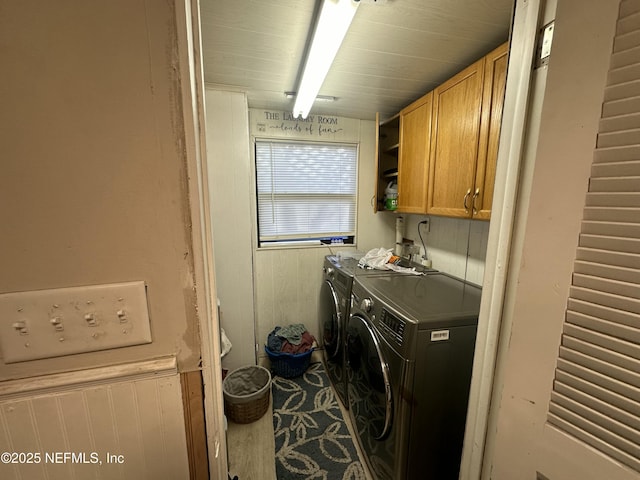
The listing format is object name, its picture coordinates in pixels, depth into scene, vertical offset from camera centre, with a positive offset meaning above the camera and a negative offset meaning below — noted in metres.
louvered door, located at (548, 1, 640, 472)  0.44 -0.15
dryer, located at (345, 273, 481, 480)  1.05 -0.77
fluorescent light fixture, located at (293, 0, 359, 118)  0.97 +0.73
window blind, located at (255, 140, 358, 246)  2.43 +0.11
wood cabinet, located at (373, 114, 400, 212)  2.27 +0.43
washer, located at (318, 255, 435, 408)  1.80 -0.82
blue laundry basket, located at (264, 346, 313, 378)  2.26 -1.45
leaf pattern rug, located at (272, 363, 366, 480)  1.52 -1.60
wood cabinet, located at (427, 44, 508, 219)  1.22 +0.35
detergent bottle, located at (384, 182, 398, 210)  2.22 +0.05
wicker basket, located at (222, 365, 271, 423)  1.79 -1.42
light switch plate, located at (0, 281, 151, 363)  0.51 -0.25
